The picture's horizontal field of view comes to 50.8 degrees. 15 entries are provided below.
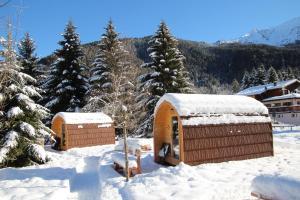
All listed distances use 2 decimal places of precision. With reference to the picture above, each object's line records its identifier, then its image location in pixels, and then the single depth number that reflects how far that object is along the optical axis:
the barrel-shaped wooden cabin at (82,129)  23.11
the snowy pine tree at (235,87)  83.94
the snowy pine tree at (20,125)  14.92
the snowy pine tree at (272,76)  62.50
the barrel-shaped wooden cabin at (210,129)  12.34
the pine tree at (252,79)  66.86
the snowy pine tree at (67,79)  33.03
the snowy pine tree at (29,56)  33.50
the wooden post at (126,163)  10.61
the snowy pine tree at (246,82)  68.68
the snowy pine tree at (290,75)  70.78
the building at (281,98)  44.16
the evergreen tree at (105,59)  28.55
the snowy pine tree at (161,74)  27.95
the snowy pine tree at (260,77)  64.75
